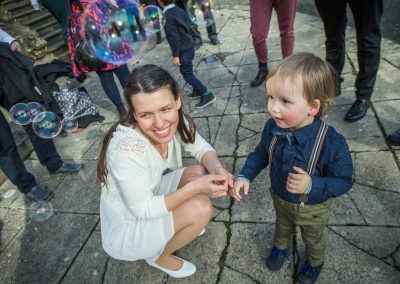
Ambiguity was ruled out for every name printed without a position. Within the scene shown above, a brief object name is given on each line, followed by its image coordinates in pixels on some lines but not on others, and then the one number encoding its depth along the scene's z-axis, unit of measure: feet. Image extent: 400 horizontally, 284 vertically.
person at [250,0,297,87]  10.45
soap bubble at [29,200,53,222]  8.34
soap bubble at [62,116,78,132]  10.19
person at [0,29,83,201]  8.05
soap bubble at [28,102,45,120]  8.62
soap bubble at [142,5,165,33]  11.13
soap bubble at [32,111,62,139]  8.36
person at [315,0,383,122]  7.67
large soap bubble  9.95
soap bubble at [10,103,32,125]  8.24
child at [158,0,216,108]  10.87
